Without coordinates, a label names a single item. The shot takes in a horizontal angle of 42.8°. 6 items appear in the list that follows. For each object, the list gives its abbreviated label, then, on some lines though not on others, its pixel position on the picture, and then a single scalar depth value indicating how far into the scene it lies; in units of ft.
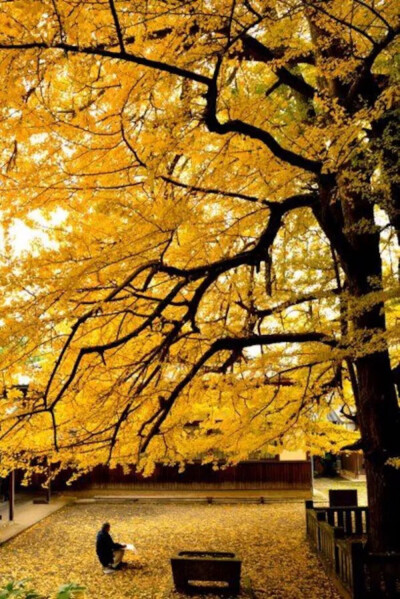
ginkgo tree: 12.71
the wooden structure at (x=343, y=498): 43.95
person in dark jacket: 33.94
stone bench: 28.40
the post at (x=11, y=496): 51.24
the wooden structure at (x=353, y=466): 84.93
